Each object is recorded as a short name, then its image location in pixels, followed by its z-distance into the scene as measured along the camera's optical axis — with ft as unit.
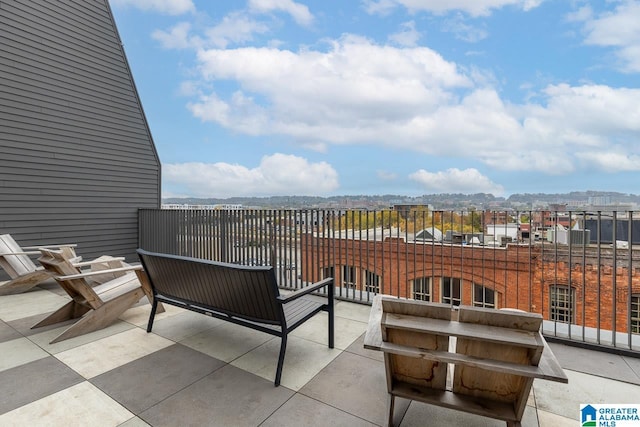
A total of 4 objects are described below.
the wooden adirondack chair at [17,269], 14.79
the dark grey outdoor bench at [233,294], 7.59
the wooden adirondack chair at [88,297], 10.03
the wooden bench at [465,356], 4.71
